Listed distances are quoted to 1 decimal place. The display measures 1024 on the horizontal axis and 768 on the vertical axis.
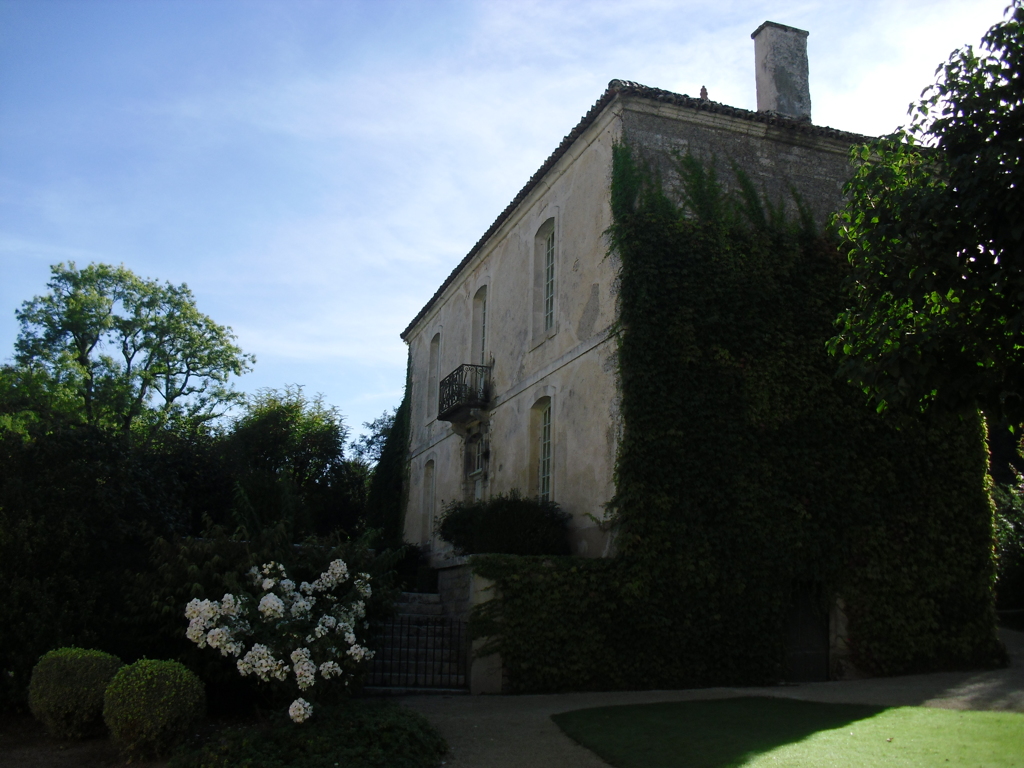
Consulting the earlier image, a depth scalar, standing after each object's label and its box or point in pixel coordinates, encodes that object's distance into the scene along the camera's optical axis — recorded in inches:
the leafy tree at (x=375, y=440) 1146.0
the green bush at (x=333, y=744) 266.1
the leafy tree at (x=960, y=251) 279.1
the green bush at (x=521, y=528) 508.4
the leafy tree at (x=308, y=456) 1024.2
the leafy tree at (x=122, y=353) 1160.8
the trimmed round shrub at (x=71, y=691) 310.5
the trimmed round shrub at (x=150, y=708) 286.0
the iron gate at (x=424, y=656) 425.7
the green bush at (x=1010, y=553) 713.6
